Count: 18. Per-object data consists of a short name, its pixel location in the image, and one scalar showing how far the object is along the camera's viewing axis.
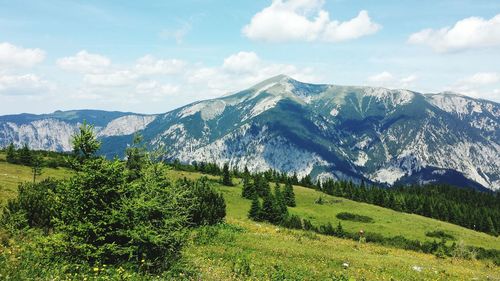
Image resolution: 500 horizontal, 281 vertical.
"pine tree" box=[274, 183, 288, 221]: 71.84
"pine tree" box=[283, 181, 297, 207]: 96.25
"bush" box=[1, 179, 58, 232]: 23.75
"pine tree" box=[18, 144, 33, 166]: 83.22
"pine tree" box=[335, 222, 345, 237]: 61.97
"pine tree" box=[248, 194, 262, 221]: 69.94
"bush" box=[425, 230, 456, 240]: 81.19
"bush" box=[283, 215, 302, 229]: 67.00
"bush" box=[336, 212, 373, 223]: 87.84
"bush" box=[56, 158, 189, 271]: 15.16
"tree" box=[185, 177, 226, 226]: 42.69
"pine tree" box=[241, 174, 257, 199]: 95.19
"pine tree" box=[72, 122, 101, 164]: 16.81
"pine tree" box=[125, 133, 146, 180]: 21.89
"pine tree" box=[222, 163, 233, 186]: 112.06
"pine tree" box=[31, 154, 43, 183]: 66.66
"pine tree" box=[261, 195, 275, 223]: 70.25
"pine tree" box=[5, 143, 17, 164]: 82.62
